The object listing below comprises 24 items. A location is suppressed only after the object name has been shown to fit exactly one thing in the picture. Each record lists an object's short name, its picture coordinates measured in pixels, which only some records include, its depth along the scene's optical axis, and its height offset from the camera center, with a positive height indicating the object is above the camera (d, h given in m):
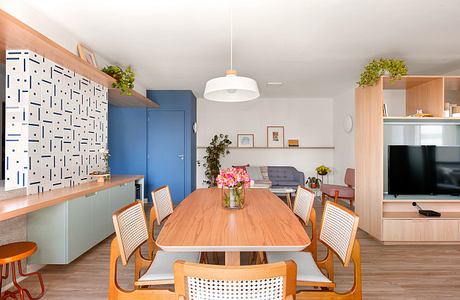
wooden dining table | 1.27 -0.47
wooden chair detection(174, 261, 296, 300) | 0.85 -0.47
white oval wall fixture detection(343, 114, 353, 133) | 5.61 +0.56
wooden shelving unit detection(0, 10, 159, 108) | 1.87 +0.91
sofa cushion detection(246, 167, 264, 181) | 6.05 -0.58
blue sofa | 6.01 -0.66
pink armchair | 4.97 -0.83
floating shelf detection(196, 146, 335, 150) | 6.54 +0.02
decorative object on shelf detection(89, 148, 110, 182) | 3.35 -0.31
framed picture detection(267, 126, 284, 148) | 6.64 +0.33
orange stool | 1.78 -0.74
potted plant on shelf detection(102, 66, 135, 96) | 3.49 +1.00
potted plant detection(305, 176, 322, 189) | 6.28 -0.84
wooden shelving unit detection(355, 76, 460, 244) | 3.21 -0.45
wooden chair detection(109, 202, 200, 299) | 1.40 -0.72
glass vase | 2.01 -0.39
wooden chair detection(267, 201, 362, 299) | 1.39 -0.62
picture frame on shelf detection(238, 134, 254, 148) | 6.63 +0.23
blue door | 5.75 +0.00
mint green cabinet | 2.35 -0.77
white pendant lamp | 1.94 +0.50
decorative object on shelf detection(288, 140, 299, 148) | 6.57 +0.15
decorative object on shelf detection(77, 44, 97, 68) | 3.04 +1.18
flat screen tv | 3.37 -0.29
